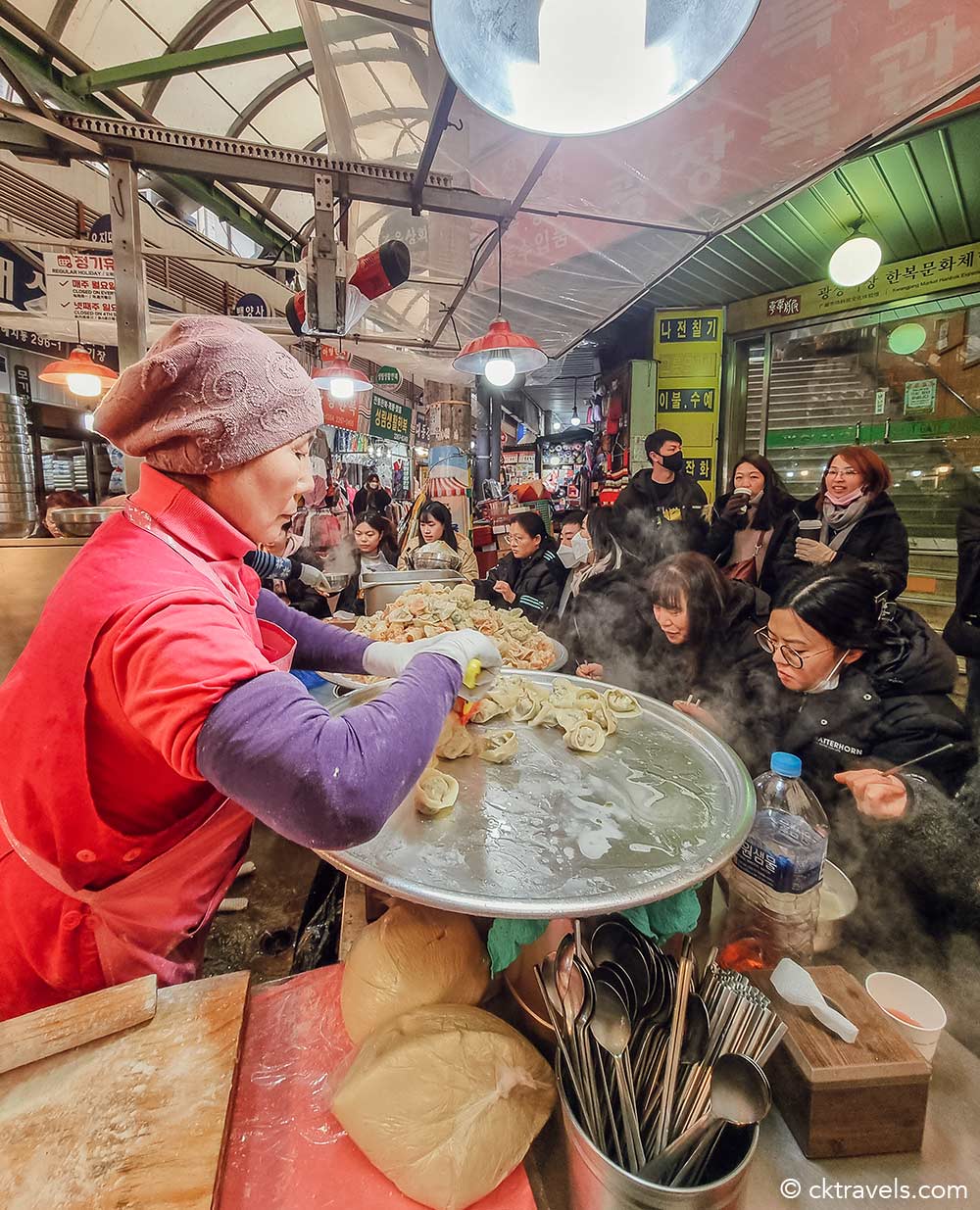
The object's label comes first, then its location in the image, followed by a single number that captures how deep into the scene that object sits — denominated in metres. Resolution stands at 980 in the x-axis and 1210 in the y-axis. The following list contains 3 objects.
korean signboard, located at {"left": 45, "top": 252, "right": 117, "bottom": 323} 5.66
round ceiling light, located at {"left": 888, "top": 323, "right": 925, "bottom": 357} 6.91
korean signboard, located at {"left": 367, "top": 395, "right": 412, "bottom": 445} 11.22
